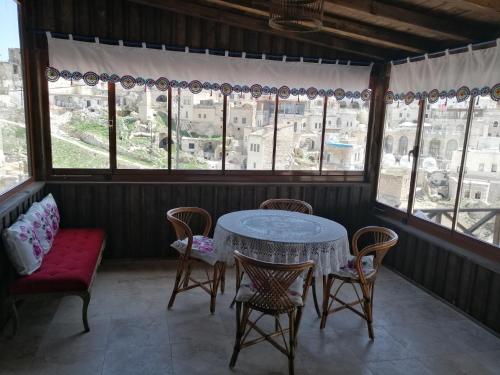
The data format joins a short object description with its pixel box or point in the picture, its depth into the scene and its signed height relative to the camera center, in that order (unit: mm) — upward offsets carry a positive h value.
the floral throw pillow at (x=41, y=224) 3086 -896
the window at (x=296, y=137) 4590 -153
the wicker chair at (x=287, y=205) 4023 -850
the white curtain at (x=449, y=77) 3246 +499
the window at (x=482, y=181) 3303 -428
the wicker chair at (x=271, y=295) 2389 -1105
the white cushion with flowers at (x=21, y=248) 2674 -928
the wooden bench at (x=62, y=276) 2689 -1134
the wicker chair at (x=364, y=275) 2881 -1124
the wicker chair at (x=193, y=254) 3211 -1104
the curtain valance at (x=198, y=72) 3844 +520
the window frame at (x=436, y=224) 3403 -937
